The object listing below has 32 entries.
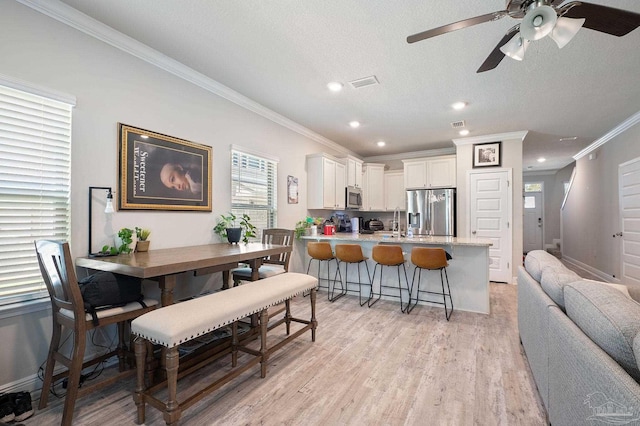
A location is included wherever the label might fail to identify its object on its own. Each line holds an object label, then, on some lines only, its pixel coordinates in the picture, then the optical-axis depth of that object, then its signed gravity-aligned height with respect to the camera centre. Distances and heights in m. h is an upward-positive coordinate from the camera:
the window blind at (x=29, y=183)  1.92 +0.22
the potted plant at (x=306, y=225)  4.77 -0.19
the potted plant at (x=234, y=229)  3.27 -0.17
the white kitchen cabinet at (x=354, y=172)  5.92 +0.91
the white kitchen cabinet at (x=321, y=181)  5.07 +0.59
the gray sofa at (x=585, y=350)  0.95 -0.55
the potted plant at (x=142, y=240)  2.53 -0.23
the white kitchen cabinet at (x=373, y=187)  6.75 +0.65
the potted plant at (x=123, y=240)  2.37 -0.22
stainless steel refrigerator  5.64 +0.06
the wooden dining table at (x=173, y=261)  1.82 -0.34
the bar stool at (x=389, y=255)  3.64 -0.53
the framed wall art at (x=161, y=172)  2.54 +0.42
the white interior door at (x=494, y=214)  5.24 +0.00
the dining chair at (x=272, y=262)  3.10 -0.57
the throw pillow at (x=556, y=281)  1.69 -0.42
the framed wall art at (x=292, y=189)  4.69 +0.41
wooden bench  1.59 -0.67
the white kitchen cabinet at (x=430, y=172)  5.85 +0.89
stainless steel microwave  5.91 +0.36
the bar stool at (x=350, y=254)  3.94 -0.55
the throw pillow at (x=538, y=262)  2.17 -0.38
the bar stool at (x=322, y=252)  4.14 -0.55
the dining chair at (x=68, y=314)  1.63 -0.65
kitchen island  3.58 -0.73
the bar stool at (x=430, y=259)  3.36 -0.53
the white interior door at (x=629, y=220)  4.35 -0.10
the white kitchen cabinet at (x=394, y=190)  6.70 +0.57
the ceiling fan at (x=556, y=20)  1.53 +1.10
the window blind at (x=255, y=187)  3.69 +0.37
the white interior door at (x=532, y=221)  9.45 -0.23
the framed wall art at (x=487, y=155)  5.31 +1.13
